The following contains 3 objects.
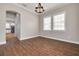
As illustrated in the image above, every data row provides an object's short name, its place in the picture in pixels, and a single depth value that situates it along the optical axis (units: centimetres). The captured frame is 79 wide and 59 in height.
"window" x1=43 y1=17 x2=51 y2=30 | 372
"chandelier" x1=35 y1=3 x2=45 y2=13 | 196
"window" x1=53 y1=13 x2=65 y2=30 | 292
